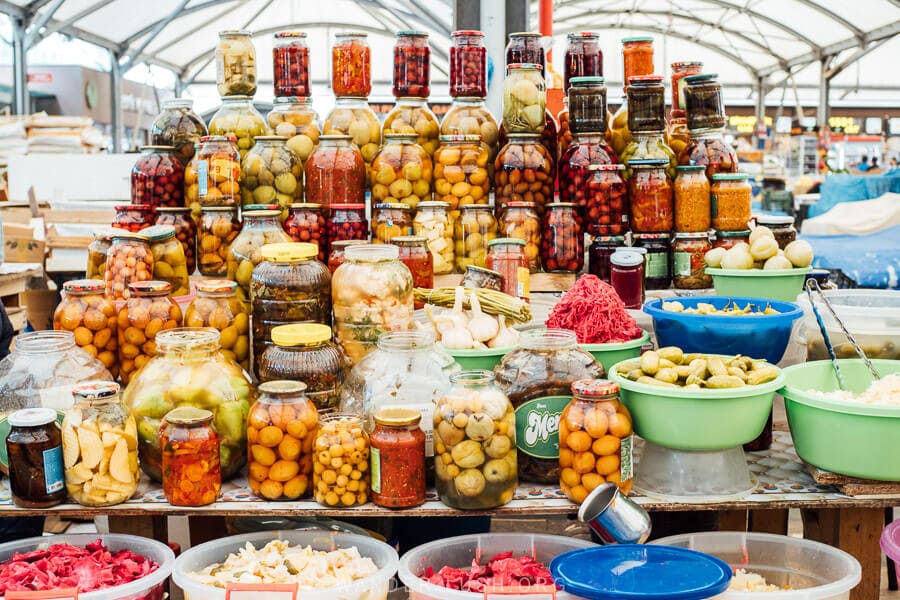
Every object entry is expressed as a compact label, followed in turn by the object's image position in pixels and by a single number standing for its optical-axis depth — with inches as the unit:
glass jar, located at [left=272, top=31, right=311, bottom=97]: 103.7
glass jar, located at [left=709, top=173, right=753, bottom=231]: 108.2
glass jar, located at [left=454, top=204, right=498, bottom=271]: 102.4
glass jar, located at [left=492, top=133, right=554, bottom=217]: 104.7
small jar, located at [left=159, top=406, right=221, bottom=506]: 65.9
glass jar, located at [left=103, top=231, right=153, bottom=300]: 83.9
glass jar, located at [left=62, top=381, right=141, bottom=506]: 66.7
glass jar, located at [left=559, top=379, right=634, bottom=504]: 65.7
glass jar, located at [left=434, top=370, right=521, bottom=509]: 65.5
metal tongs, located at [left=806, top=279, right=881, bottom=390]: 79.5
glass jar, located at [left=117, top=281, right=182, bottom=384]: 79.6
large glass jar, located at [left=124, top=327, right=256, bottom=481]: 70.6
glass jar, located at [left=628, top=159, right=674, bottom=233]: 105.9
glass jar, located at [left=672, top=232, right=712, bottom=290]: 106.7
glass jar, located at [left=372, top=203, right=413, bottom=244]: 100.3
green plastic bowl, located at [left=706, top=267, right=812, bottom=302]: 93.8
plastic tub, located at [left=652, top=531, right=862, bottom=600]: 71.2
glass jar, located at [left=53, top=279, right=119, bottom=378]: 79.1
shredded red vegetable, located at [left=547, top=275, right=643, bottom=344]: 80.4
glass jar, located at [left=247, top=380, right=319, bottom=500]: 67.2
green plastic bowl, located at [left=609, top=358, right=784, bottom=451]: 67.2
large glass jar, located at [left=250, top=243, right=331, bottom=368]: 80.3
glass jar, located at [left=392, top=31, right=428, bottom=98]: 105.7
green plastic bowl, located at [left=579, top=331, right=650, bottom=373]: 79.3
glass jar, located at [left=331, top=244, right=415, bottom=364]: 80.4
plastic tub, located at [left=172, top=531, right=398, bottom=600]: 64.0
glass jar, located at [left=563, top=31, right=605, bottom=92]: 113.7
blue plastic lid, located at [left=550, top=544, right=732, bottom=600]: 60.7
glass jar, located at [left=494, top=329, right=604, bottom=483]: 71.1
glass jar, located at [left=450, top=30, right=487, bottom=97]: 106.5
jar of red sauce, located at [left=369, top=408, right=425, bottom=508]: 65.4
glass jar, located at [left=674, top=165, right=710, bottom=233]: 107.1
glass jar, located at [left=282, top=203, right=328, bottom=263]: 95.7
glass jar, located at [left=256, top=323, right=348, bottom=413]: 72.2
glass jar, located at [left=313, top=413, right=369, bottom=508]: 66.3
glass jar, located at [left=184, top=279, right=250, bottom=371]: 80.4
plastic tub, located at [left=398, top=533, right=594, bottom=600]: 71.1
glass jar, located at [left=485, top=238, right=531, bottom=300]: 94.5
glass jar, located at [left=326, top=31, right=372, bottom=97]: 104.7
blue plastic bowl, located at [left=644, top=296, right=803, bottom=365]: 80.2
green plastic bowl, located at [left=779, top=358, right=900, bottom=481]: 66.9
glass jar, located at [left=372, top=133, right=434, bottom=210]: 102.3
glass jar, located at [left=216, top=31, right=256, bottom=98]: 104.7
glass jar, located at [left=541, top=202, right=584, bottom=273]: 103.6
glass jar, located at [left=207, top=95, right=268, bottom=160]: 105.2
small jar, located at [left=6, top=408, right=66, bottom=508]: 65.7
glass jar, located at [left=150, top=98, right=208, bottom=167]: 107.0
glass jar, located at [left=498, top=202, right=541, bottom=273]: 102.7
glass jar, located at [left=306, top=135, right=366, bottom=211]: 99.3
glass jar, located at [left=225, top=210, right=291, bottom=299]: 89.2
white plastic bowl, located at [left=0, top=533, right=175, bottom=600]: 64.5
